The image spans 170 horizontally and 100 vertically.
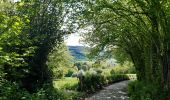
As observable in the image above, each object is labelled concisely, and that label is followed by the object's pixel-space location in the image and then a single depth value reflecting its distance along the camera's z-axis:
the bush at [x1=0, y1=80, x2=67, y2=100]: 4.52
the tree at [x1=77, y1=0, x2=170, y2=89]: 6.35
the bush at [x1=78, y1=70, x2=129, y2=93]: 13.64
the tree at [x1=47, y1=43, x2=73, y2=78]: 16.32
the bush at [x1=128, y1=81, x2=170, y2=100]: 6.79
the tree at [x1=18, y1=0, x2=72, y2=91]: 7.38
